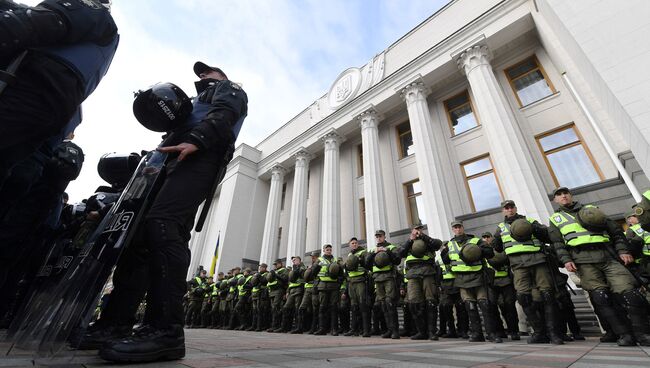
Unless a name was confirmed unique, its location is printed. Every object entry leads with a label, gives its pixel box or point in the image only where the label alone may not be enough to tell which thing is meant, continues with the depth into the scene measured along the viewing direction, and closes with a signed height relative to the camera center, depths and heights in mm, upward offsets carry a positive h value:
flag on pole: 16250 +3699
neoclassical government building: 6508 +6489
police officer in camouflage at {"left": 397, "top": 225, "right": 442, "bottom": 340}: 4788 +874
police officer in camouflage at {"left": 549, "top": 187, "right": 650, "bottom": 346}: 3047 +802
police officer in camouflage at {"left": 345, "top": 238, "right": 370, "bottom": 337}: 5777 +834
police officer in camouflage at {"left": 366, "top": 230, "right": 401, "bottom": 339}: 5162 +896
